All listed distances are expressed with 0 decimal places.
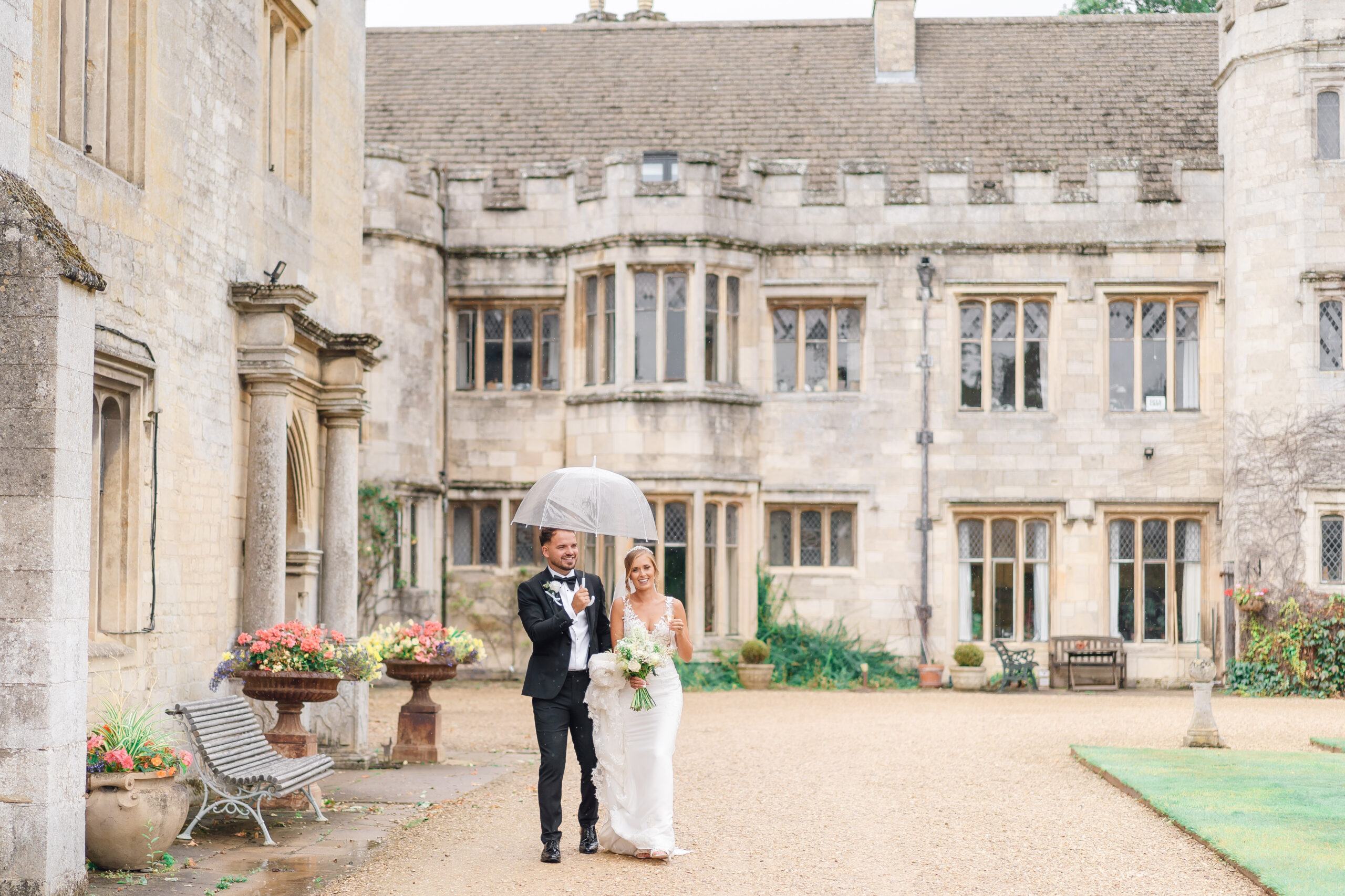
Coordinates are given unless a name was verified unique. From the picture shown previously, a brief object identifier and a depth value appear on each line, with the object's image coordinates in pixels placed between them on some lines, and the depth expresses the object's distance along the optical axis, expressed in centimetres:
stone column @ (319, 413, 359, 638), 1173
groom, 714
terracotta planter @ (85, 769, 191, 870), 652
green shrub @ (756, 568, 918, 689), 1867
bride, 727
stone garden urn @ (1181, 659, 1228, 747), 1215
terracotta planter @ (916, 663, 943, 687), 1855
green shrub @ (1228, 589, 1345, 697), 1756
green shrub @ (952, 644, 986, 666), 1834
